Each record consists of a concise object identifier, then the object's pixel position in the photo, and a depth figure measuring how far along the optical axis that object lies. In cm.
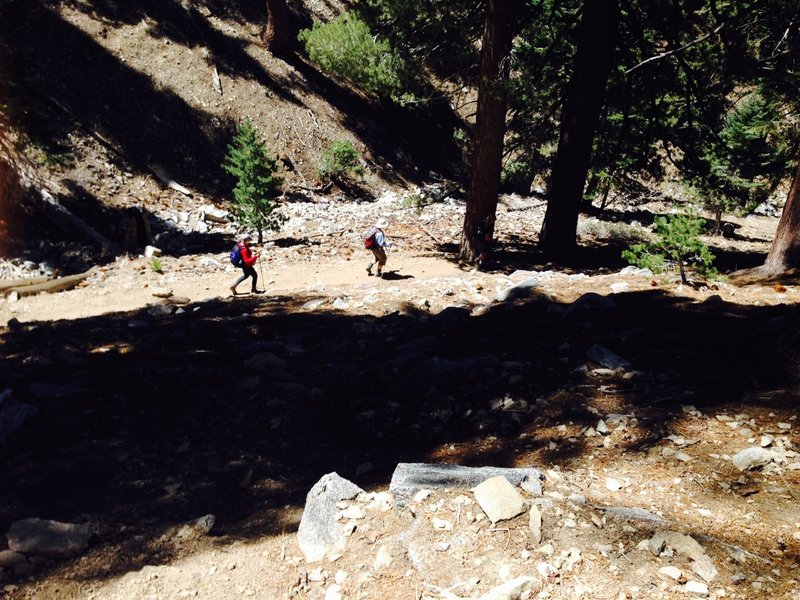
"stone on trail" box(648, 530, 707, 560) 275
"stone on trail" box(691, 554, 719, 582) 261
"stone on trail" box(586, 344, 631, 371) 505
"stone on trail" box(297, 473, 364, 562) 328
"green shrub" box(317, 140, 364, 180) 2170
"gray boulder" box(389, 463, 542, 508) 348
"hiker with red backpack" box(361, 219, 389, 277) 1142
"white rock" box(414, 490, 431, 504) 344
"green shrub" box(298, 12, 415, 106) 1905
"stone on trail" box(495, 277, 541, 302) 802
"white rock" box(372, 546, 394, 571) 305
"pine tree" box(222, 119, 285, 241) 1470
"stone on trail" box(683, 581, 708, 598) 253
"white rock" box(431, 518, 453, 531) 319
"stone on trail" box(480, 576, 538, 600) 267
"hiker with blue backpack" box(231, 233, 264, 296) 1053
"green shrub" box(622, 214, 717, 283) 681
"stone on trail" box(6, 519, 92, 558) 331
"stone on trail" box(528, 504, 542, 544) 302
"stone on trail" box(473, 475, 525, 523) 318
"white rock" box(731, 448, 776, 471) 341
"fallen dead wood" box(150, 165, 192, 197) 1908
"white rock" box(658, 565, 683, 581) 264
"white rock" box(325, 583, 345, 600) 291
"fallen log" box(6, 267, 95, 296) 1177
